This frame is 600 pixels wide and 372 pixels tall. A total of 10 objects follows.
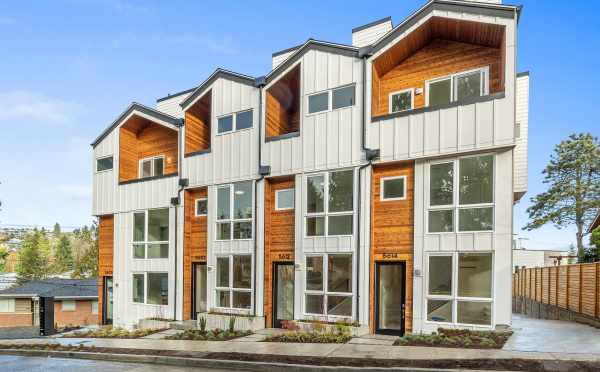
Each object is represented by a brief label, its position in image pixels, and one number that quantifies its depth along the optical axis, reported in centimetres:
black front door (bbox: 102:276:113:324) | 2033
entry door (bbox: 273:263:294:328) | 1466
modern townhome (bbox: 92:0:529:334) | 1138
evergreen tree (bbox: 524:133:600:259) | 3416
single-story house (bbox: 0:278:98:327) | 2981
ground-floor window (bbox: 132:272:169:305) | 1795
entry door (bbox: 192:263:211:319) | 1710
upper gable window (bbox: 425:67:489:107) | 1220
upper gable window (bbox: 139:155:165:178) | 1955
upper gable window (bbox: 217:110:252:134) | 1605
